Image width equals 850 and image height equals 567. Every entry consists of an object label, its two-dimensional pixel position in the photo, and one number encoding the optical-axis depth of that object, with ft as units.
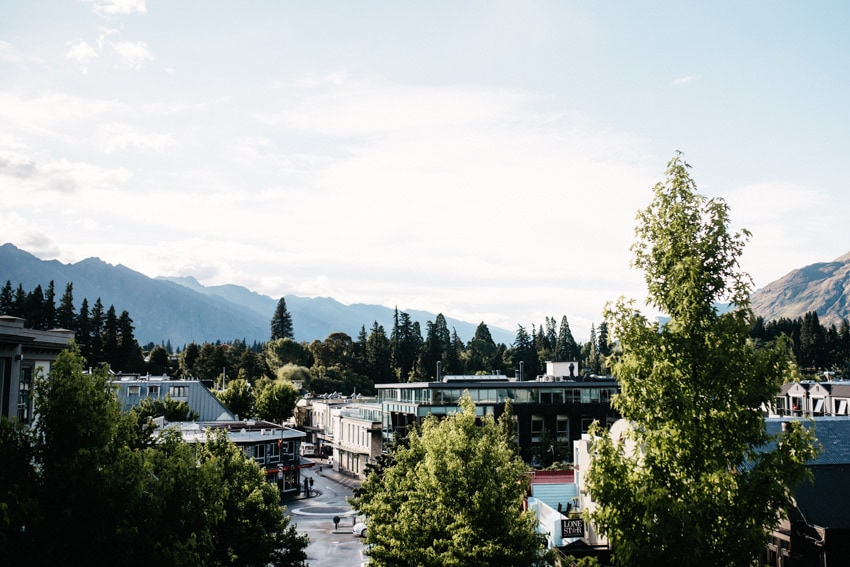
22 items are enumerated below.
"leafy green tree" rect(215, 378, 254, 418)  375.66
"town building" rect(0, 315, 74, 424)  83.09
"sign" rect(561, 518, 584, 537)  119.65
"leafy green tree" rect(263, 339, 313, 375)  557.33
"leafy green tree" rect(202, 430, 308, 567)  85.25
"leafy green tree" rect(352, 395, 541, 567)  78.95
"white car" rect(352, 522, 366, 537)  186.09
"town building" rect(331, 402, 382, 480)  295.28
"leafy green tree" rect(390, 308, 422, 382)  534.78
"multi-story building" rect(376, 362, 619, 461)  256.32
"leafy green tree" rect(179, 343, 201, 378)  499.51
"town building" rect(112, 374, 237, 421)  322.14
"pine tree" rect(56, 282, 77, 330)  438.81
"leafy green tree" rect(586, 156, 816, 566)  48.39
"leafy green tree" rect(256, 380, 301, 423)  374.84
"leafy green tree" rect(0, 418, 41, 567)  43.86
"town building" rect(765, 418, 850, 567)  94.79
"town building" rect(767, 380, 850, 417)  255.00
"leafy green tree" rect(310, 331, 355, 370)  569.23
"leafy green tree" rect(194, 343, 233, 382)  502.38
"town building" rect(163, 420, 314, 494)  248.13
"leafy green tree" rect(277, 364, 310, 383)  495.00
